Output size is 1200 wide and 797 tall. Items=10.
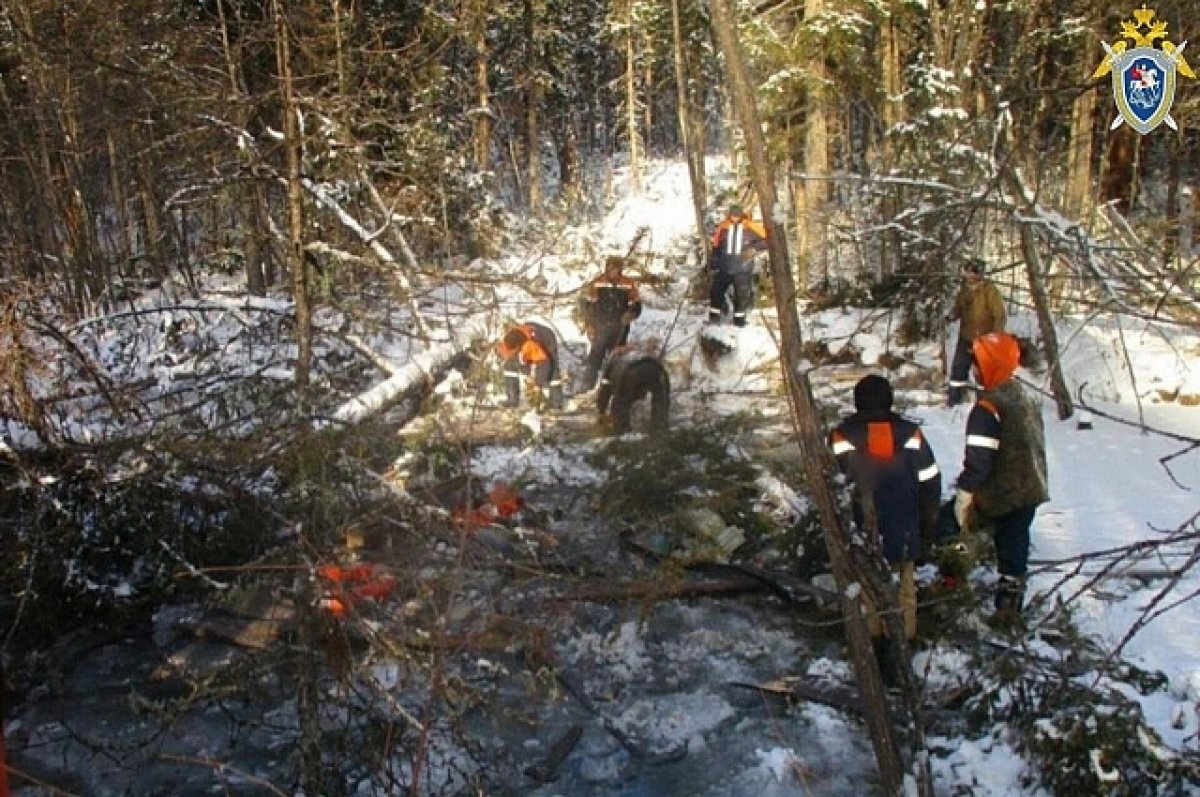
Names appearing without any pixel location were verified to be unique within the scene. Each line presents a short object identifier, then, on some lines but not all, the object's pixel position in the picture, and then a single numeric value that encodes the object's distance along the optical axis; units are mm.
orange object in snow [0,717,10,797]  2232
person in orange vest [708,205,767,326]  12227
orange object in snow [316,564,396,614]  4023
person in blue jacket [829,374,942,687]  5047
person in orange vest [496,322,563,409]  10484
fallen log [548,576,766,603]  6426
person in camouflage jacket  5156
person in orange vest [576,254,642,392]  11125
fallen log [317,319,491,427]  6477
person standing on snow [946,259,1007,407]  9148
